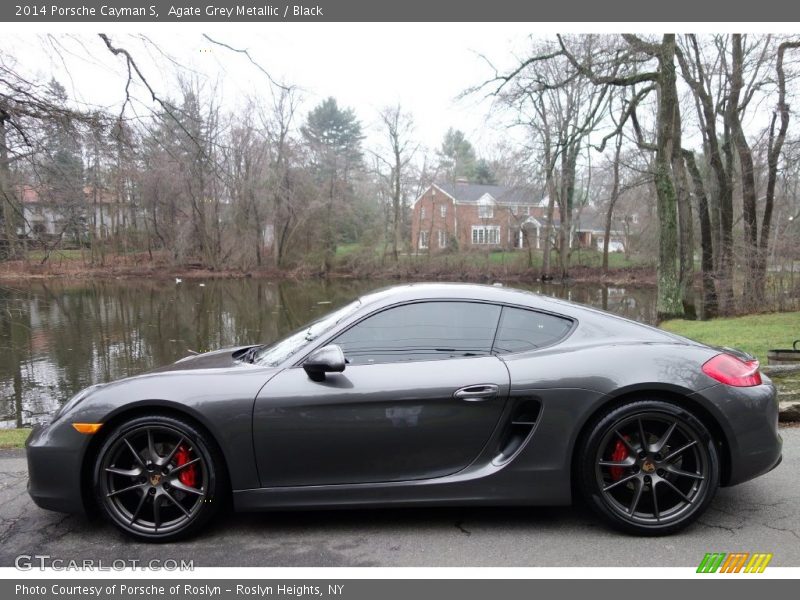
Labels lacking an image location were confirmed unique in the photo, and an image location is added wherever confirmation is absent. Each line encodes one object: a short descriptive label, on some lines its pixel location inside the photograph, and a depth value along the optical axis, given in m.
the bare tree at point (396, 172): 50.47
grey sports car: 3.05
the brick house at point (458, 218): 53.26
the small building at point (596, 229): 46.23
